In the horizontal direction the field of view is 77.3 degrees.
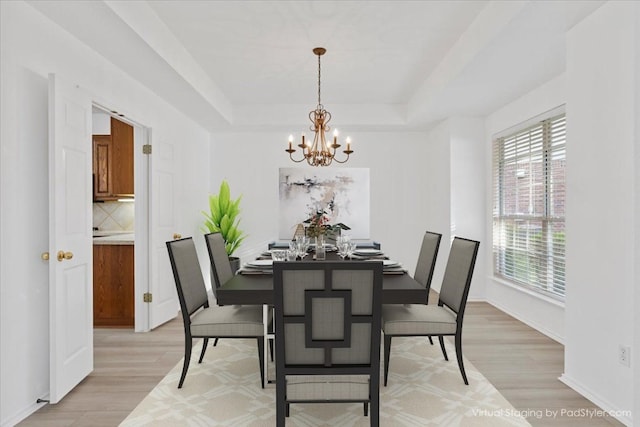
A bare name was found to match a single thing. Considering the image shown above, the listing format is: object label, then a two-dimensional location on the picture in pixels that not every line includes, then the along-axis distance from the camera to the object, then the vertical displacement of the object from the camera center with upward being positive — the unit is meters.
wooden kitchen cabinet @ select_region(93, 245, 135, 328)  4.05 -0.75
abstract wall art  6.04 +0.24
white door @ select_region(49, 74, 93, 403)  2.43 -0.17
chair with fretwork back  1.78 -0.55
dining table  2.25 -0.45
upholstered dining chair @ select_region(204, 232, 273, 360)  3.12 -0.38
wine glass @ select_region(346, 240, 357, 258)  3.26 -0.30
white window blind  3.70 +0.07
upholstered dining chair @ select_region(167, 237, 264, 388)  2.57 -0.70
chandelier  3.63 +0.64
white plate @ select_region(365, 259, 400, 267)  2.92 -0.38
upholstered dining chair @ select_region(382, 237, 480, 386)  2.62 -0.70
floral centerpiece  2.93 -0.11
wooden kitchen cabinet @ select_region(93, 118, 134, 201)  4.40 +0.56
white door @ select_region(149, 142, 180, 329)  4.05 -0.15
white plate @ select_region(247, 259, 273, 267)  2.97 -0.38
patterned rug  2.25 -1.17
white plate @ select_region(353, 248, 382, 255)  3.48 -0.35
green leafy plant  5.35 -0.06
